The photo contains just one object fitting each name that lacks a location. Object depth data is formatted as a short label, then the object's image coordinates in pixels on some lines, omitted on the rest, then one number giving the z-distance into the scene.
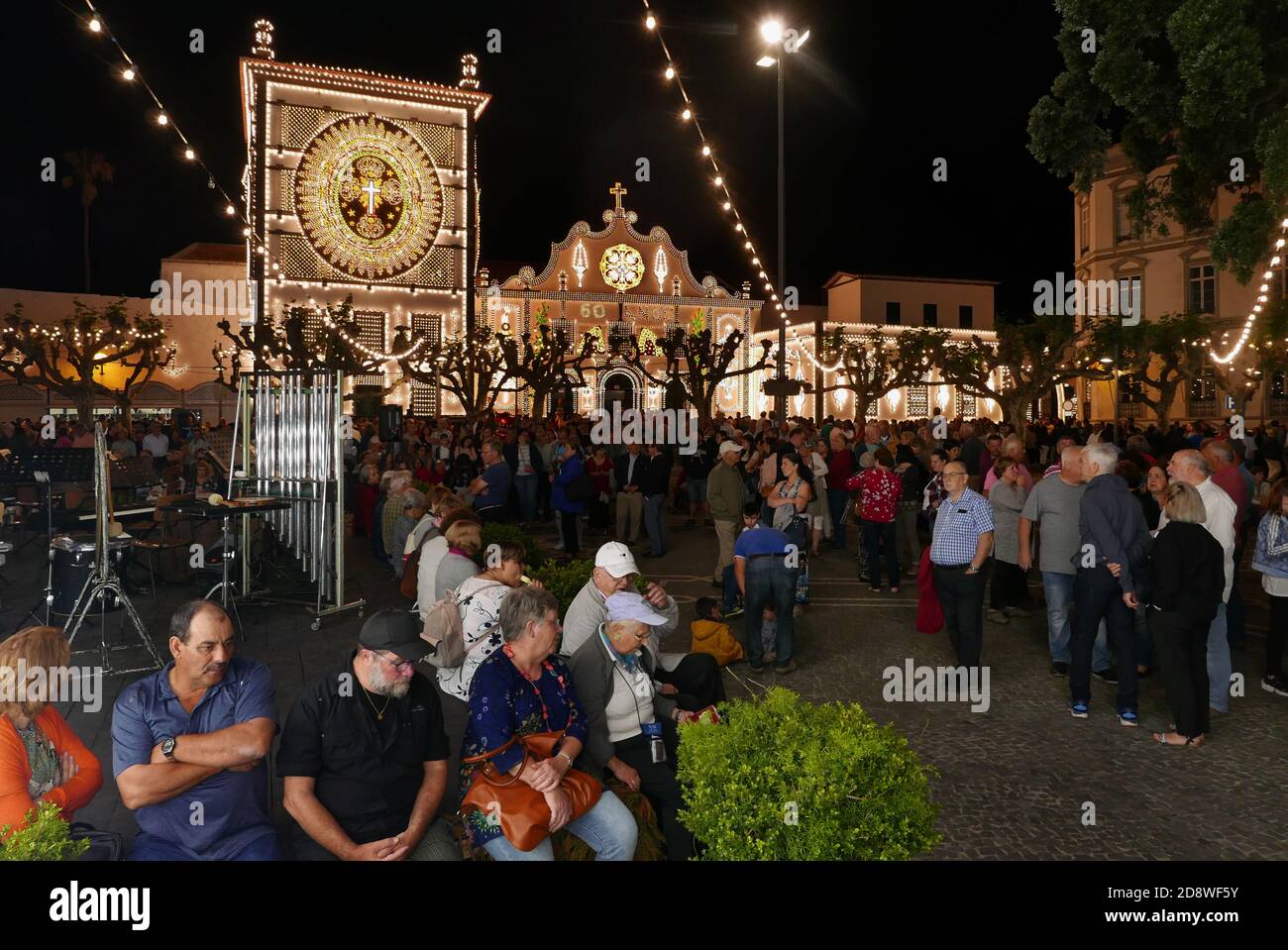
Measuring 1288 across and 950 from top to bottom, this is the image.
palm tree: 56.41
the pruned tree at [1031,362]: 27.89
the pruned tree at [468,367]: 33.84
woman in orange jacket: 3.45
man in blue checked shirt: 7.35
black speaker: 21.83
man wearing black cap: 3.58
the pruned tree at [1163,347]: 32.75
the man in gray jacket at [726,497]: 10.94
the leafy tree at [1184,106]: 9.27
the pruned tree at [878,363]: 39.94
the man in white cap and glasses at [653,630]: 5.01
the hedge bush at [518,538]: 8.15
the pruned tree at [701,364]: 28.34
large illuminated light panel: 41.31
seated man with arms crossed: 3.58
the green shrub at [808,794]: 3.13
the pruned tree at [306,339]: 30.34
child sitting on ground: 6.57
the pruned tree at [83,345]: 32.81
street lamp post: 14.23
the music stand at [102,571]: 7.05
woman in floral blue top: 3.66
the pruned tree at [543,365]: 34.47
